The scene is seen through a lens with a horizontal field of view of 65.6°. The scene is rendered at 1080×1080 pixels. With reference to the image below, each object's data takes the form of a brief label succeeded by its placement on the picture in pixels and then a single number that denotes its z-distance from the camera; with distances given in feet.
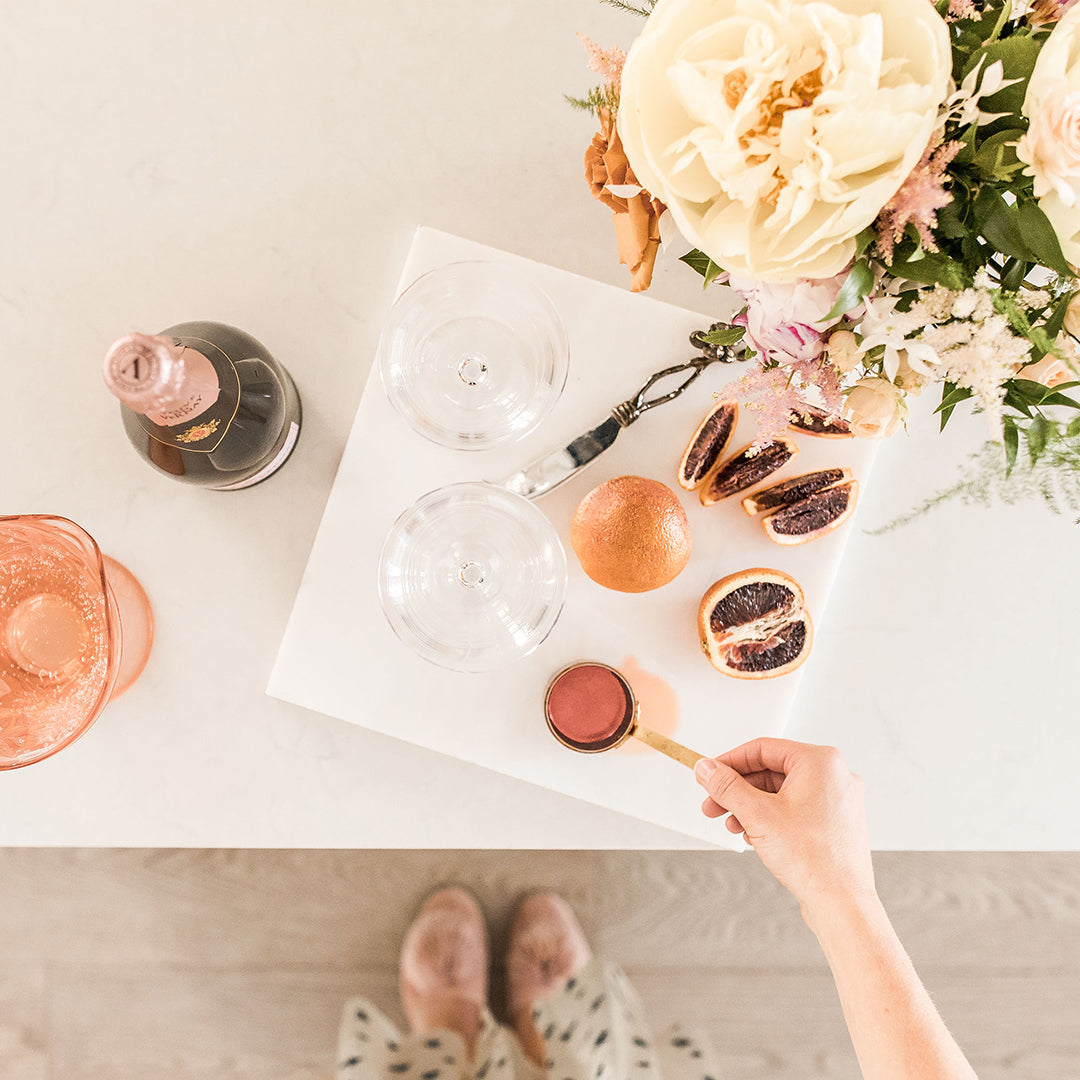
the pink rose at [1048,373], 1.64
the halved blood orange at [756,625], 2.73
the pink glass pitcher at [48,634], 2.36
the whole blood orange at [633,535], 2.50
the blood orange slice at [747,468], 2.72
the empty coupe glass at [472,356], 2.72
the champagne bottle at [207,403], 1.68
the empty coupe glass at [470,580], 2.70
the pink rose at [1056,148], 1.14
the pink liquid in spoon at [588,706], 2.77
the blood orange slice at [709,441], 2.74
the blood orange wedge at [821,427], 2.65
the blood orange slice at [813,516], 2.74
